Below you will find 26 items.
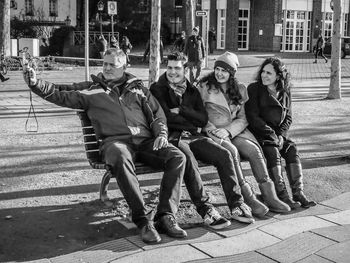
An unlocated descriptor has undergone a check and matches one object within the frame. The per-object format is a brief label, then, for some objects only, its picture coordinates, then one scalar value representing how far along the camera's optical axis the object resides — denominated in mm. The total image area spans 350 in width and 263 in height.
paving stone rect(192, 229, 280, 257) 4750
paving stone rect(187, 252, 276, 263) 4547
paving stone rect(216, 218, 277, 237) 5164
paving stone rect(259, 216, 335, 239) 5219
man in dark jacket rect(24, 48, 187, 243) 5191
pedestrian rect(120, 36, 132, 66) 28288
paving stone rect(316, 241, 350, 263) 4637
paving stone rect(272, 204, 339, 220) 5680
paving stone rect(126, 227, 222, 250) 4831
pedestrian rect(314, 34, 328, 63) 33625
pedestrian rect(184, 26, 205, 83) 21000
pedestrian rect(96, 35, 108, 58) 30062
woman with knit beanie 5840
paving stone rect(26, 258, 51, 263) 4492
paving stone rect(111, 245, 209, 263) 4504
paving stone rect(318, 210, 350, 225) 5556
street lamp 37484
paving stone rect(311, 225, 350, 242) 5098
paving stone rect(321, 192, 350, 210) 6078
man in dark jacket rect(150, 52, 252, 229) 5387
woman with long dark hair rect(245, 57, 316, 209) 6059
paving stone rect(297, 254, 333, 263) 4582
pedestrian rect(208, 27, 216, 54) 36859
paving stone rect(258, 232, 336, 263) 4672
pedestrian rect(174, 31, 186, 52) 25672
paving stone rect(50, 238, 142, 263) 4516
